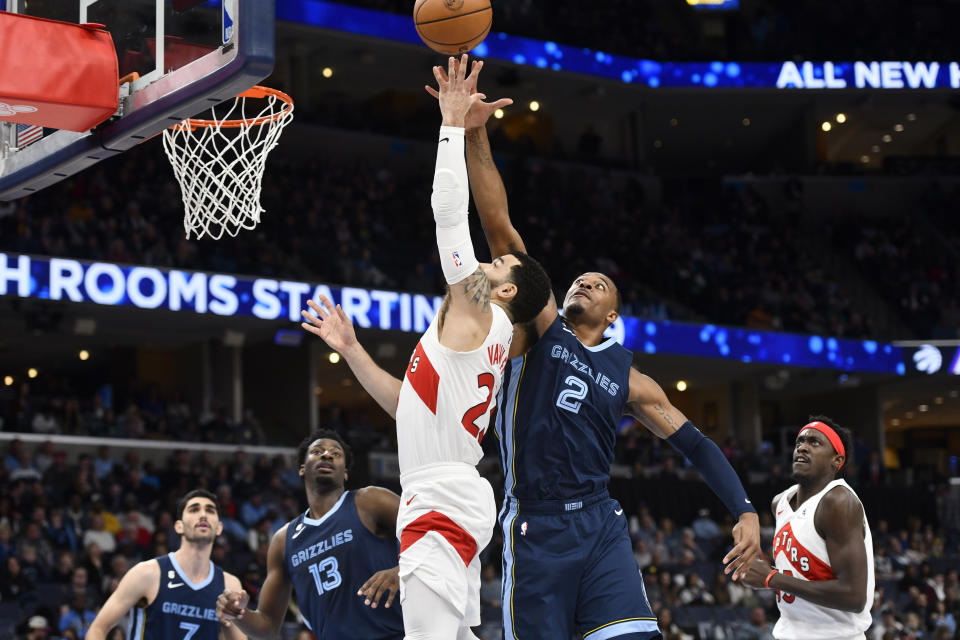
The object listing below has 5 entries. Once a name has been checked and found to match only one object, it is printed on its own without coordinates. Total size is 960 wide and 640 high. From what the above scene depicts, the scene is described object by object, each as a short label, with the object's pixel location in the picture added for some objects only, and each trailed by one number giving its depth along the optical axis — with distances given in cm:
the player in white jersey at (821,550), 625
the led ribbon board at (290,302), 1659
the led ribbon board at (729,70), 2428
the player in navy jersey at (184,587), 700
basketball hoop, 738
